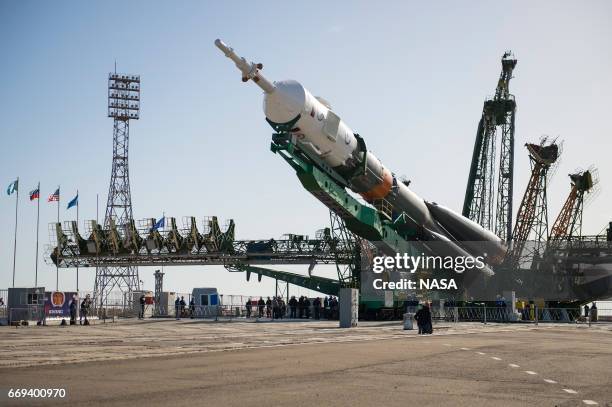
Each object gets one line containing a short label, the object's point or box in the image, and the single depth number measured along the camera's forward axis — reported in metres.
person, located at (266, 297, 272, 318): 55.16
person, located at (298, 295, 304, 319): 52.44
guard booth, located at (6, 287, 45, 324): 40.38
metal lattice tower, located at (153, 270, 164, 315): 73.62
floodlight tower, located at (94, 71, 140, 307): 74.31
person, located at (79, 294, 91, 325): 39.75
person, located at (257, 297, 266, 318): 54.28
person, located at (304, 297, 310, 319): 52.58
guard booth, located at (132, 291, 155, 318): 56.53
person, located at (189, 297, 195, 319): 53.31
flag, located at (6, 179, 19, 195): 54.25
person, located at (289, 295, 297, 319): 52.62
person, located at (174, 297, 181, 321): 51.22
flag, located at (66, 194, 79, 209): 60.91
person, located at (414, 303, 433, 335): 30.83
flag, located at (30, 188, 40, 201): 54.66
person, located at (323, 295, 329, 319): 49.75
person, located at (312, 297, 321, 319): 50.97
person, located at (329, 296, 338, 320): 48.81
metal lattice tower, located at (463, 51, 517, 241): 69.81
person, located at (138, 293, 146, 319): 52.81
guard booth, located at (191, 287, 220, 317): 54.28
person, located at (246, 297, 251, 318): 56.61
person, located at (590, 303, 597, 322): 54.50
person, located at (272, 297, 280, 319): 51.88
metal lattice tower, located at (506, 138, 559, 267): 59.50
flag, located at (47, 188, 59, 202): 56.57
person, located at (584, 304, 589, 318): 56.55
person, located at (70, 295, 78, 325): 40.03
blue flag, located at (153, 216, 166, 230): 72.50
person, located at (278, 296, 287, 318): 52.76
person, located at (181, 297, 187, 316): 55.41
